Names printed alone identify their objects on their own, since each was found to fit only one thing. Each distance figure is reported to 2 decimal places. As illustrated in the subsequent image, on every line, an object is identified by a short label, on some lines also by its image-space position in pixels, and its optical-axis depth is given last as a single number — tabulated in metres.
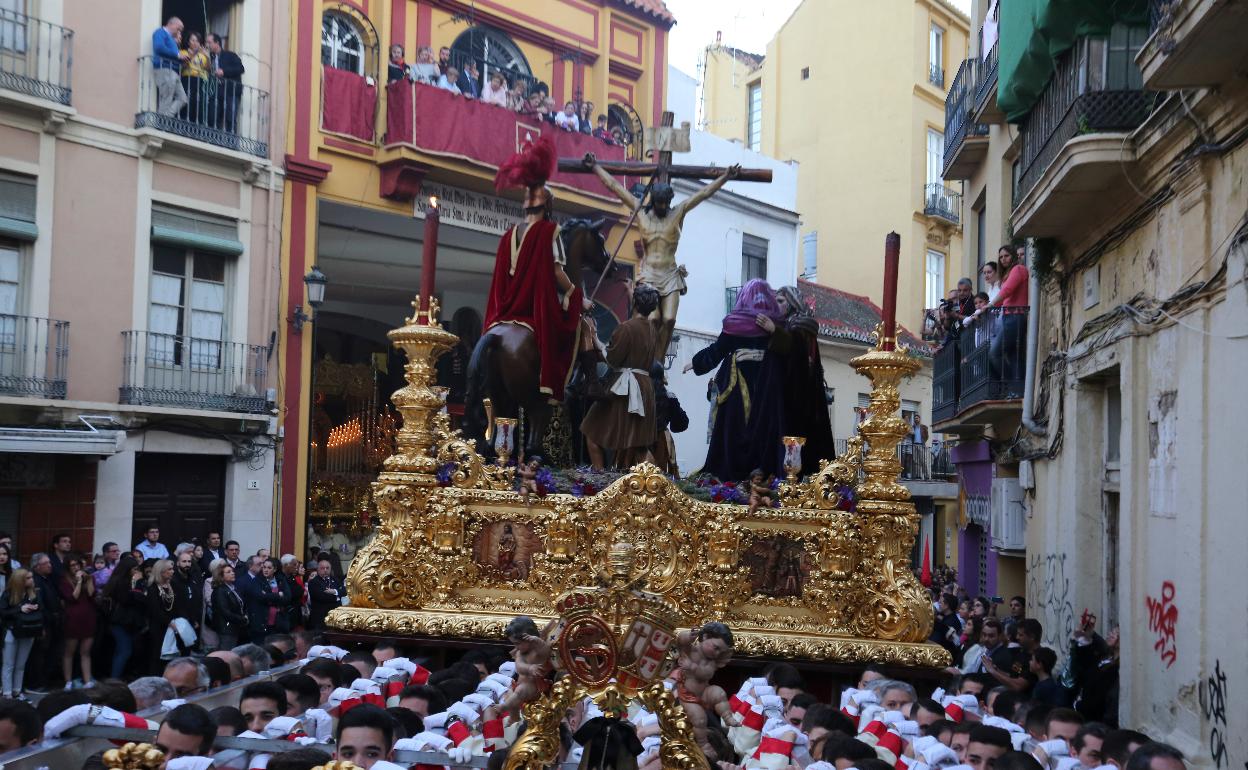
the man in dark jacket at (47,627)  11.77
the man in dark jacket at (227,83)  17.34
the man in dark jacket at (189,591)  12.88
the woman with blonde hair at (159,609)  12.55
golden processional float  7.88
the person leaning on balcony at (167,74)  16.50
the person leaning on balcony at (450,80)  19.50
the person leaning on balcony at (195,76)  16.92
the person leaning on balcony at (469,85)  20.08
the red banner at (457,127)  18.89
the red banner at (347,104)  18.67
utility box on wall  14.88
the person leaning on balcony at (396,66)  19.23
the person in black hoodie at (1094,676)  9.53
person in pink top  14.15
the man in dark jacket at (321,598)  13.68
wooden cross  10.02
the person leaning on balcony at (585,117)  21.08
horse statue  9.12
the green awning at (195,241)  16.67
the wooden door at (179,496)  16.58
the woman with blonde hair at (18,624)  11.41
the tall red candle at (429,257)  8.41
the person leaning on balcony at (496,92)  20.01
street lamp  16.45
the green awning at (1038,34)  10.41
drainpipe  13.26
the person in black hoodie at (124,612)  12.43
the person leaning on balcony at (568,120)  20.56
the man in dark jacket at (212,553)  14.17
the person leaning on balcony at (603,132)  21.17
